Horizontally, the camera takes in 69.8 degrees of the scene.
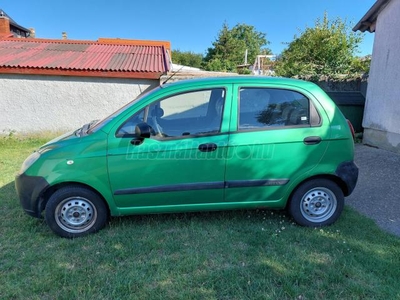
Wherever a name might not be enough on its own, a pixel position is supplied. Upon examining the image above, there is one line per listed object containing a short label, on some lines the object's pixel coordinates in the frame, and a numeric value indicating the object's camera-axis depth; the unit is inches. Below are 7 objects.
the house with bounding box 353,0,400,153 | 264.8
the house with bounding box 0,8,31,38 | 1503.4
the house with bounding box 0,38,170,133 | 319.9
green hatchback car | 122.6
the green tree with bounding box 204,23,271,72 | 1114.7
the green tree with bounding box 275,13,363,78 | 551.8
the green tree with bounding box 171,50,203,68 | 1573.6
